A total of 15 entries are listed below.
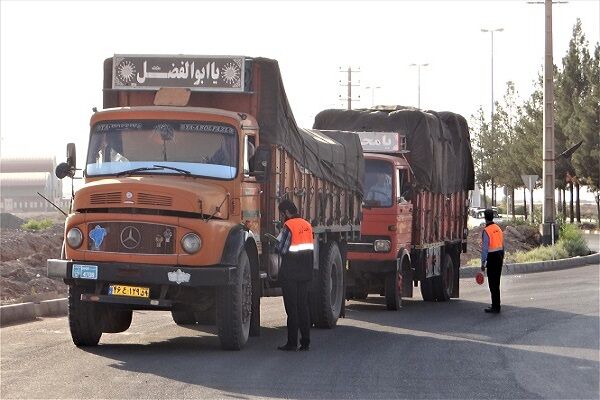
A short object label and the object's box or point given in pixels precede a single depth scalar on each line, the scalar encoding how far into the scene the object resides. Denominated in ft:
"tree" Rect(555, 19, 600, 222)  245.86
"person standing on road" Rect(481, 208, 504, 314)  75.46
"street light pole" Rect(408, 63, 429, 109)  330.75
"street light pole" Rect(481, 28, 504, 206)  292.81
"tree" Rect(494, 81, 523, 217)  290.35
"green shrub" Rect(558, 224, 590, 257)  150.20
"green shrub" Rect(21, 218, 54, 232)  169.62
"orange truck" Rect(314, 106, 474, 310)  76.02
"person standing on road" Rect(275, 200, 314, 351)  52.39
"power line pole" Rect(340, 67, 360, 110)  328.49
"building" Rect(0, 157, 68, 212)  440.66
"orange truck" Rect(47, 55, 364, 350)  50.31
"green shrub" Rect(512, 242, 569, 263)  138.31
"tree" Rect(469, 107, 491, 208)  318.24
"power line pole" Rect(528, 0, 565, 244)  140.15
